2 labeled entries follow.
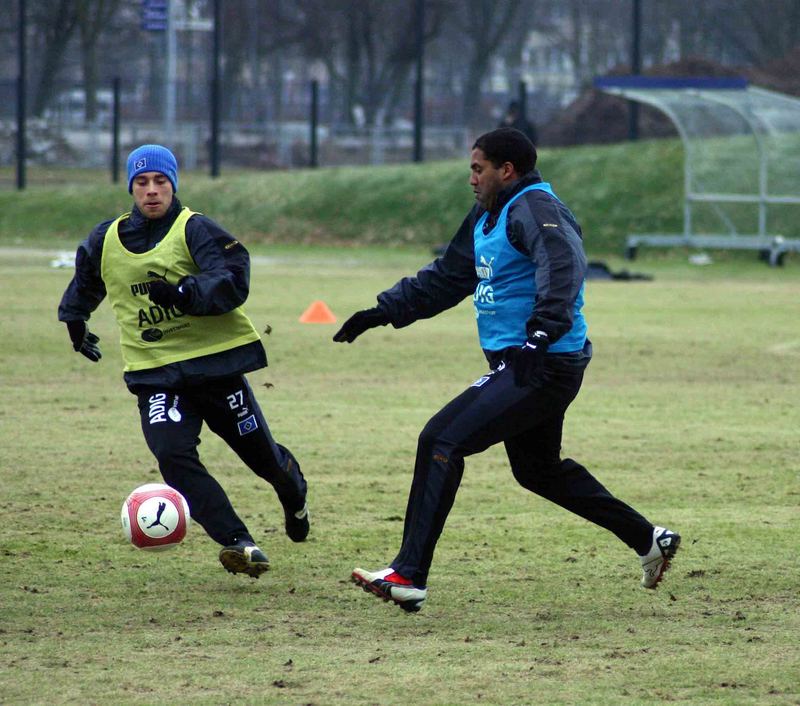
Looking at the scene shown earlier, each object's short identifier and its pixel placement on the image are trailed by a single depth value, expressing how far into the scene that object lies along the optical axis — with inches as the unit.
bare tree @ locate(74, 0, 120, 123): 3533.5
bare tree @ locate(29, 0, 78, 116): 3506.4
